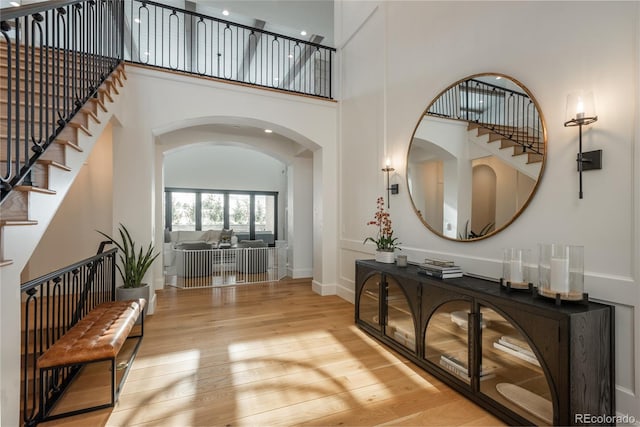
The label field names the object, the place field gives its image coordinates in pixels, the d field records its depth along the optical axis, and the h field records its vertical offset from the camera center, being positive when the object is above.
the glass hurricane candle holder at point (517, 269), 2.03 -0.37
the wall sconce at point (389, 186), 3.66 +0.33
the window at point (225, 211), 10.42 +0.04
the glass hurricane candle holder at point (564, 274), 1.74 -0.35
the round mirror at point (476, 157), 2.23 +0.48
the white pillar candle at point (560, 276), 1.76 -0.36
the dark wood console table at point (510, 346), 1.59 -0.84
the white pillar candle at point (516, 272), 2.03 -0.39
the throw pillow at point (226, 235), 8.99 -0.72
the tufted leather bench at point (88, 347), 1.80 -0.84
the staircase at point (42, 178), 1.55 +0.22
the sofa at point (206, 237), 8.47 -0.77
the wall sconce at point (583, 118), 1.79 +0.57
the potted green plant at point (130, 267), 3.41 -0.64
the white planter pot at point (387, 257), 3.34 -0.48
